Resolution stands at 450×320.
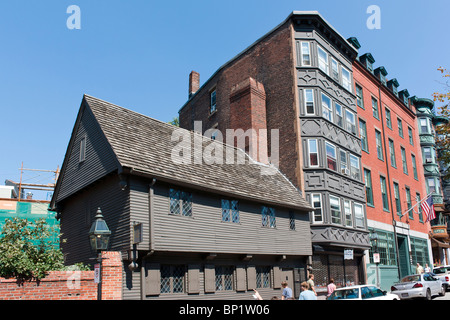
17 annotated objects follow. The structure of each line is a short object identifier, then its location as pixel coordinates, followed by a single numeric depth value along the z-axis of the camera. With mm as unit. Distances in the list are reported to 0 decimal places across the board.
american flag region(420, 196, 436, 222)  33031
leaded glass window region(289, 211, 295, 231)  22656
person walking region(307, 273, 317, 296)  18022
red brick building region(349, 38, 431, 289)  31391
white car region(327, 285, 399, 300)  15148
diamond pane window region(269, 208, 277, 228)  21405
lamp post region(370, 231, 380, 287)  28703
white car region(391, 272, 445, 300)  21062
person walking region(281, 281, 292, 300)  15241
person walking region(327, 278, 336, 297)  18719
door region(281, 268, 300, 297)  21681
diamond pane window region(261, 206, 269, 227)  20891
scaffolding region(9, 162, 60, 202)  47750
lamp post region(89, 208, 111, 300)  12398
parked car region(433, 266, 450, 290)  26661
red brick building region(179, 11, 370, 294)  24922
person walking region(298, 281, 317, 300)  11477
